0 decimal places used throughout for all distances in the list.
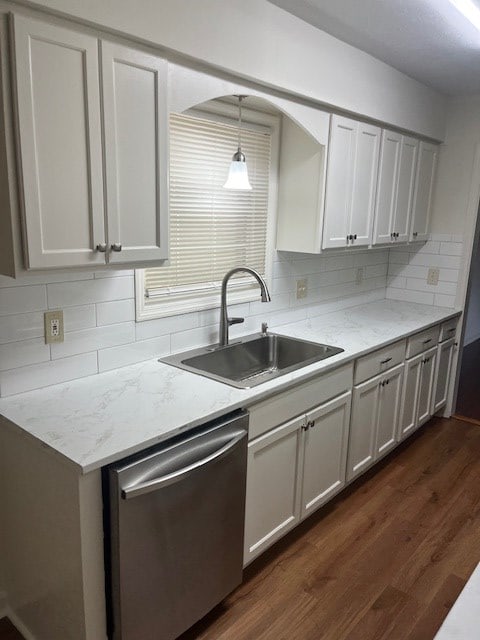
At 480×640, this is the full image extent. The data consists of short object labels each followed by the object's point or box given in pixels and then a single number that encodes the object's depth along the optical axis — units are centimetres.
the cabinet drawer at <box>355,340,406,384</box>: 253
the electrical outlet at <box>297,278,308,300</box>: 302
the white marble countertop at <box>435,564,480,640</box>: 76
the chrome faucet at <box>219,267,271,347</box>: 234
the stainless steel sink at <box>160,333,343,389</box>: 229
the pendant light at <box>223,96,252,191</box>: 222
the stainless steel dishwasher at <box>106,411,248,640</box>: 144
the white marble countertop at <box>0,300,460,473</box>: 142
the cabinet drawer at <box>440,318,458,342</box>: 345
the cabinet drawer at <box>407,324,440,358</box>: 303
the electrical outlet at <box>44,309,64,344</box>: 180
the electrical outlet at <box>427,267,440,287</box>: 370
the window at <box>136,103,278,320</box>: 224
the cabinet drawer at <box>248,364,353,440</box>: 191
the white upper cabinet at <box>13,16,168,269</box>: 135
